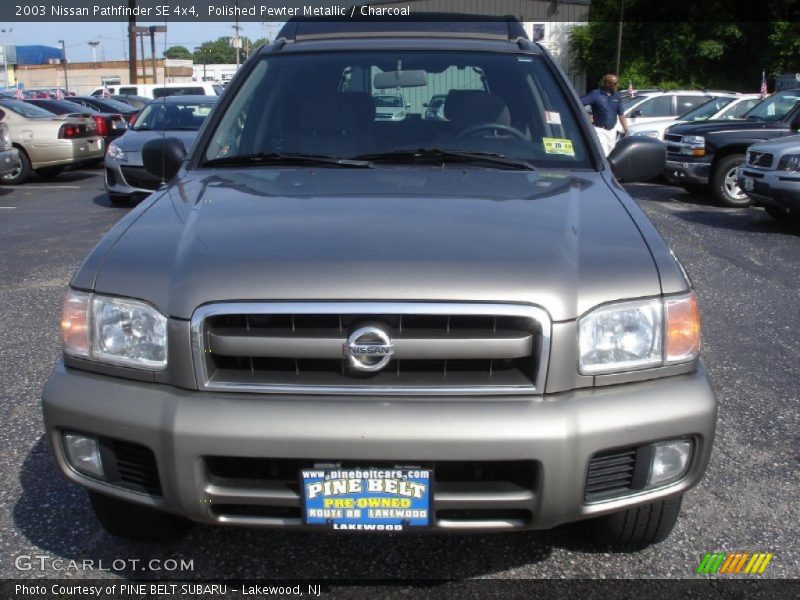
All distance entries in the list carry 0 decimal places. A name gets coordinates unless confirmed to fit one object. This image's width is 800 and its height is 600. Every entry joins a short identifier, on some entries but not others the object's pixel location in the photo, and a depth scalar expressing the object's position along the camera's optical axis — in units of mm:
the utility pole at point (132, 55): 38719
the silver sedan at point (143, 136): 10617
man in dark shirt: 12305
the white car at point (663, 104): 16156
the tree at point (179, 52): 93562
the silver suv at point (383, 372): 2154
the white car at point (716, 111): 14180
